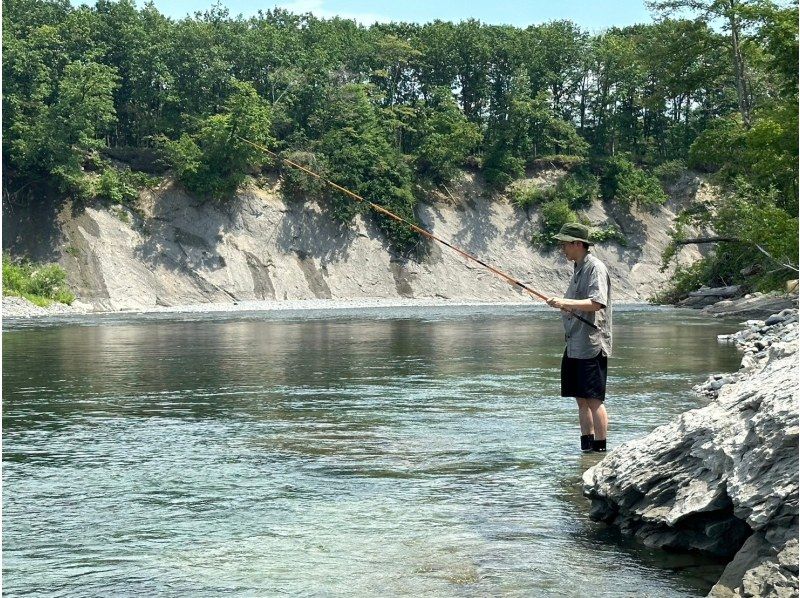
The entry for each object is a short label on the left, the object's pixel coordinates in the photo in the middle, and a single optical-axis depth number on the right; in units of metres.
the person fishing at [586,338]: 9.80
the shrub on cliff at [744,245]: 31.86
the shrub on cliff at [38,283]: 52.14
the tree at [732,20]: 47.81
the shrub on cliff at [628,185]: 73.75
